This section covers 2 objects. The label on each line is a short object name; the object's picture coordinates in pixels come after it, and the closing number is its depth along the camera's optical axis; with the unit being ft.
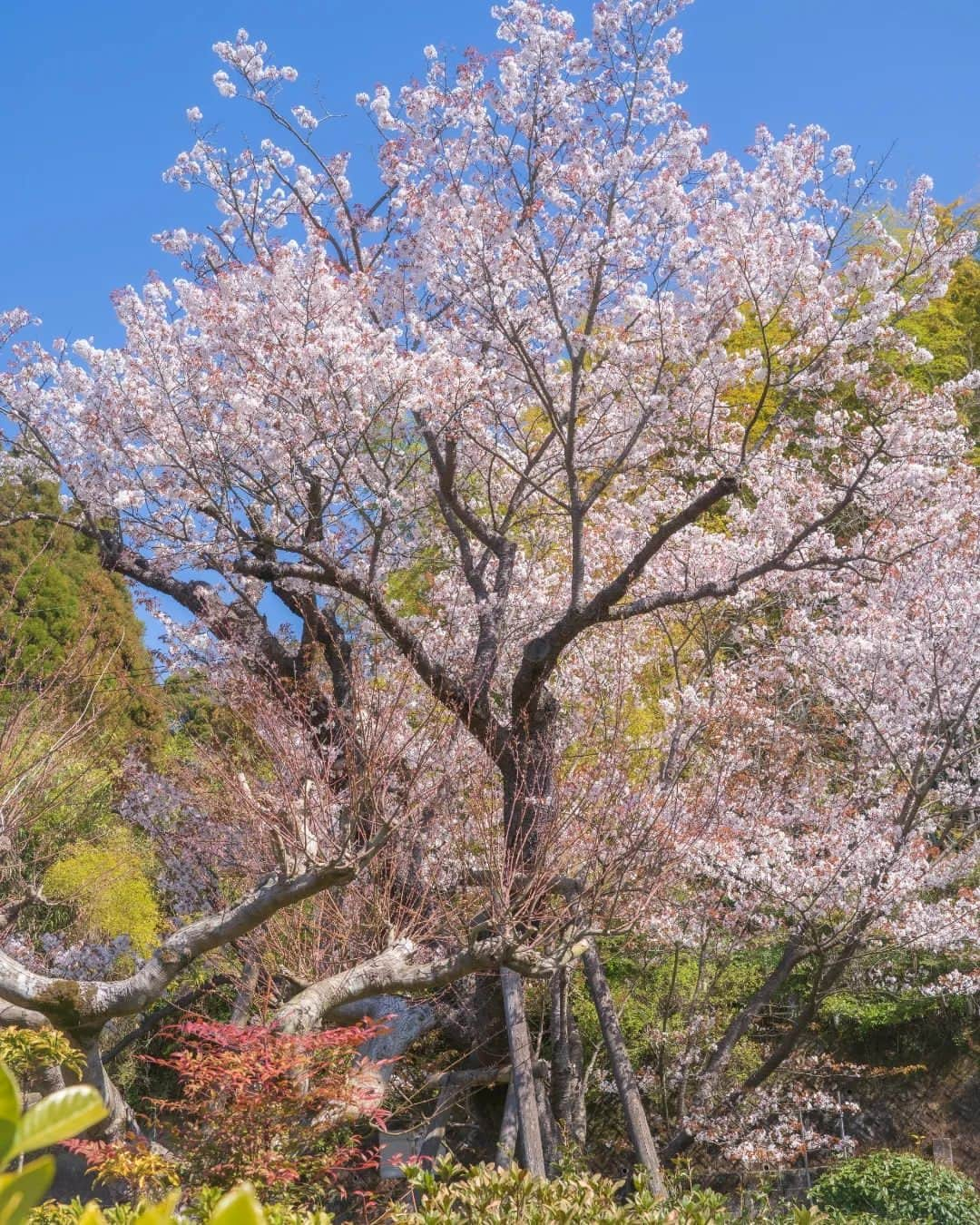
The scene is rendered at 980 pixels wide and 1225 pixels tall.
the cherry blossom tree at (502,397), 24.95
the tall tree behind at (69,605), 50.34
